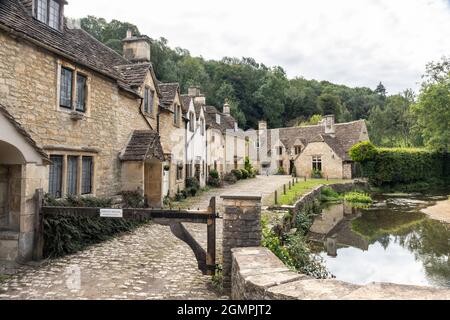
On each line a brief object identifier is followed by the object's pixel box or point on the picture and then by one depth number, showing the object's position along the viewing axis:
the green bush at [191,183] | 22.17
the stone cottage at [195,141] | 22.67
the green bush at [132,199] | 12.46
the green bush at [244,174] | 36.49
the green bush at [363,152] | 35.19
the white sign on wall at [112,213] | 6.25
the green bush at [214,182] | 28.03
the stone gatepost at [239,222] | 6.02
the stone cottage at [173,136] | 17.55
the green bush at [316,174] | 40.50
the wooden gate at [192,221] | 6.23
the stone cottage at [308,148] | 39.84
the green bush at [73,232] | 7.74
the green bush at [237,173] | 34.78
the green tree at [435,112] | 35.69
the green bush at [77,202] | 8.14
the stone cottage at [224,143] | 30.18
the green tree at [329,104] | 76.81
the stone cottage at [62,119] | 7.38
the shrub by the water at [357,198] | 26.62
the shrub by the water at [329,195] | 26.84
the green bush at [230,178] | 32.06
